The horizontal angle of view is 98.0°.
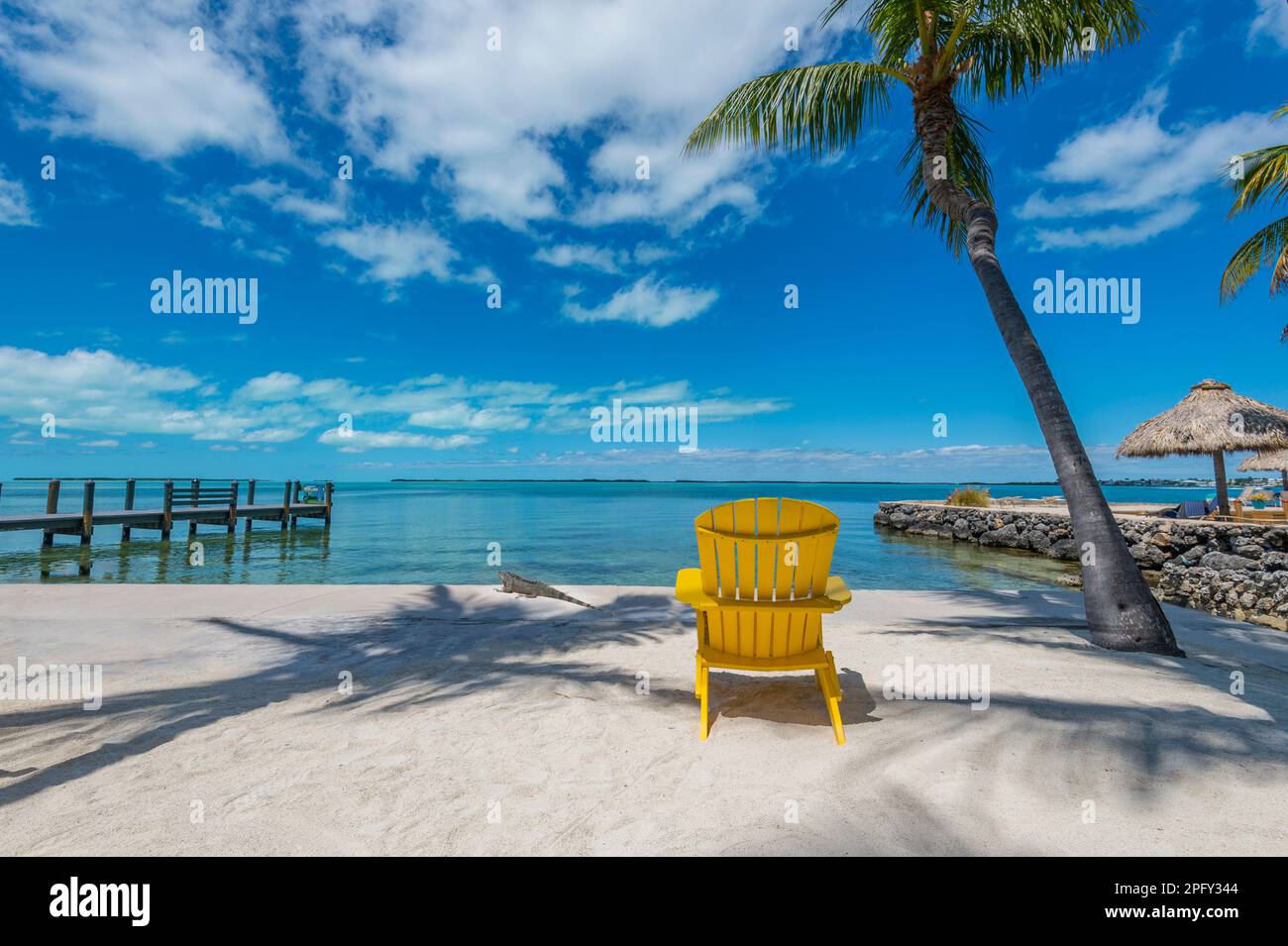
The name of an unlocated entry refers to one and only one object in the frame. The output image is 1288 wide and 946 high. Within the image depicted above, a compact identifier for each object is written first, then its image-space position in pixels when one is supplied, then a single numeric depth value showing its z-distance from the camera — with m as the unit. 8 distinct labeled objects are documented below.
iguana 7.27
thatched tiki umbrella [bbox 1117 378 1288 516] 15.73
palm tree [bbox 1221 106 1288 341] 9.06
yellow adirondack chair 3.30
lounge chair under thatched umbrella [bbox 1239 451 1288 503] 20.36
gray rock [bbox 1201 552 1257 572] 12.17
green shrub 27.91
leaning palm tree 5.18
